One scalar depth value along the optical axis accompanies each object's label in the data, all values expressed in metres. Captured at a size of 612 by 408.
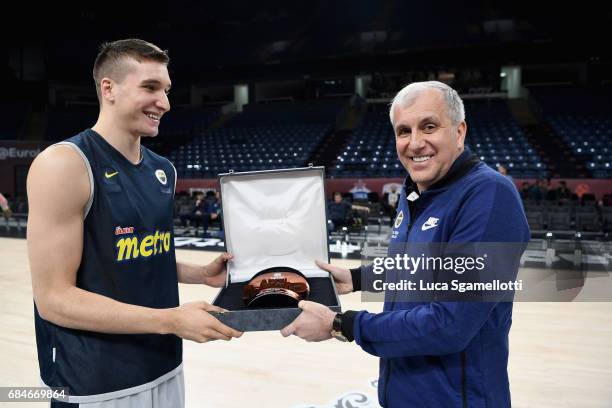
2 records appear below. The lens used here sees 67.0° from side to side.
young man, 1.33
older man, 1.28
